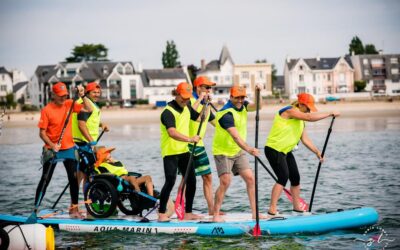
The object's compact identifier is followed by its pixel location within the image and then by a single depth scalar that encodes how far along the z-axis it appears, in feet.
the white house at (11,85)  363.56
